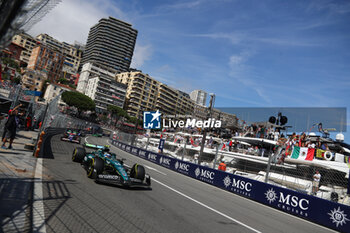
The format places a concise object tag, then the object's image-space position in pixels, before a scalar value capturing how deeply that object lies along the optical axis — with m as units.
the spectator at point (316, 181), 11.61
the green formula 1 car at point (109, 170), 7.37
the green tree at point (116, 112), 92.26
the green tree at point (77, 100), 79.50
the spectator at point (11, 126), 9.41
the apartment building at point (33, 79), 88.72
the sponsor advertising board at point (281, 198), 7.93
